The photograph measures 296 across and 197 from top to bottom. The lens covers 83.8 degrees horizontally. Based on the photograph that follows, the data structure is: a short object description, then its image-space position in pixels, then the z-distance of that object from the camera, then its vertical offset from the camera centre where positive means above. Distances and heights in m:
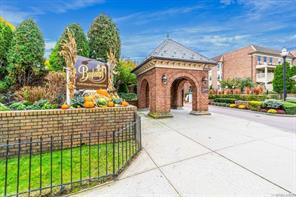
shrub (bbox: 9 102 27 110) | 5.39 -0.44
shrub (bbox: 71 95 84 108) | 5.81 -0.31
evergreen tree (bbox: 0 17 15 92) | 13.30 +3.90
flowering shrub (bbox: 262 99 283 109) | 13.54 -0.90
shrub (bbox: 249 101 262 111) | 15.11 -1.13
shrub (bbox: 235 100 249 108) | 16.65 -0.99
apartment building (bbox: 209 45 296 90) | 34.12 +6.65
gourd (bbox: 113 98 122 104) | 7.04 -0.33
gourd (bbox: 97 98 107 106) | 6.23 -0.33
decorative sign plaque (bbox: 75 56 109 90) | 6.81 +0.84
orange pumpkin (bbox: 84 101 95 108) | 5.73 -0.37
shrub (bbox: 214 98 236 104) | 19.62 -0.84
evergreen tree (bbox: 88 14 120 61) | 18.23 +6.23
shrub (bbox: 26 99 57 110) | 5.47 -0.42
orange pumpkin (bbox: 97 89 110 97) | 7.19 +0.06
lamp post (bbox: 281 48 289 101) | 15.14 +3.77
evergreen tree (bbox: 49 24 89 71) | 15.49 +4.59
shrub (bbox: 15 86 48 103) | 7.12 -0.07
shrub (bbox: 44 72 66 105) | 7.78 +0.53
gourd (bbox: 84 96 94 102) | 5.97 -0.21
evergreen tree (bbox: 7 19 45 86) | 12.65 +3.00
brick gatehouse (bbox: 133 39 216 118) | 11.18 +1.49
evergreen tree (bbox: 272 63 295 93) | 26.91 +2.35
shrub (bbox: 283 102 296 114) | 12.85 -1.22
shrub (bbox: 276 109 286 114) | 13.03 -1.41
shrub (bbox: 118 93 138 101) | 17.86 -0.29
